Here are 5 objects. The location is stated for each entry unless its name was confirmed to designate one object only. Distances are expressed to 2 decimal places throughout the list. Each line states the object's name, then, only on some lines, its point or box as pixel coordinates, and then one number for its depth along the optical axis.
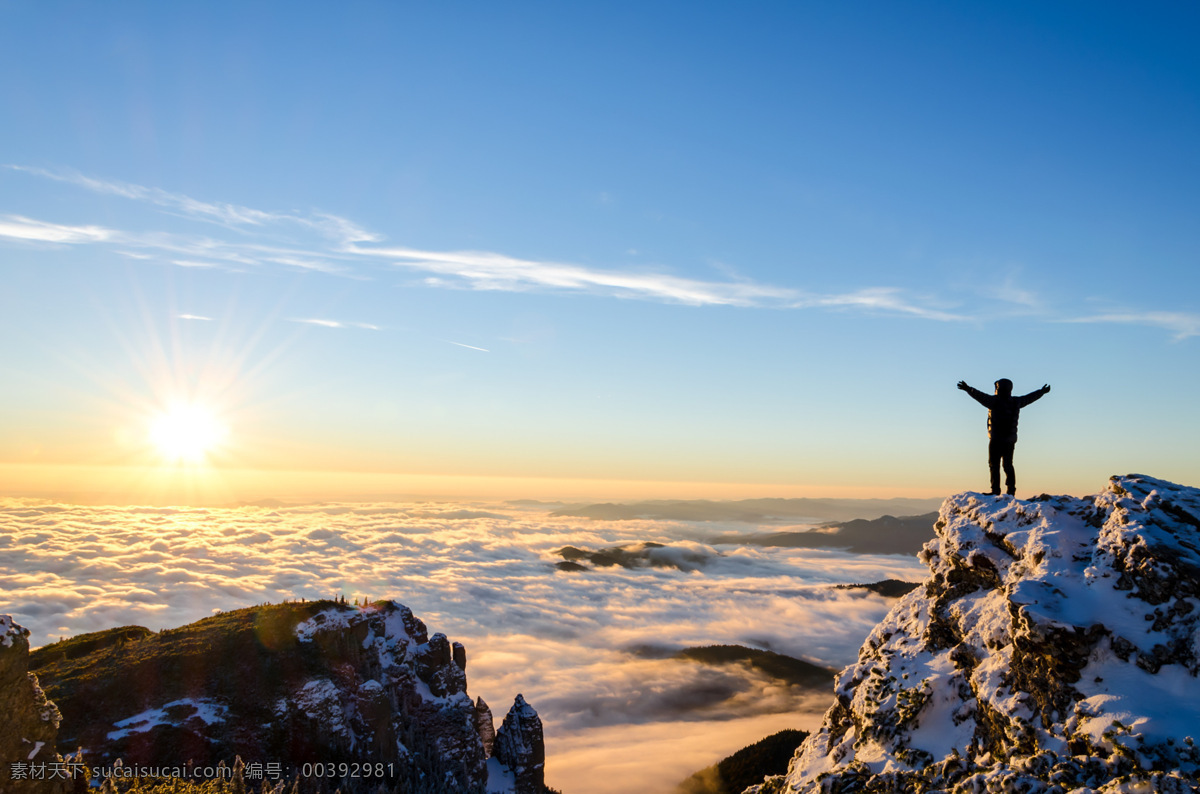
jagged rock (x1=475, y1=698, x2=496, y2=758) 62.28
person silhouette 18.42
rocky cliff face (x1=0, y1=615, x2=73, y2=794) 12.73
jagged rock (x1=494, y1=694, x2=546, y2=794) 58.78
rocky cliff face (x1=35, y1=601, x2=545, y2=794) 39.19
